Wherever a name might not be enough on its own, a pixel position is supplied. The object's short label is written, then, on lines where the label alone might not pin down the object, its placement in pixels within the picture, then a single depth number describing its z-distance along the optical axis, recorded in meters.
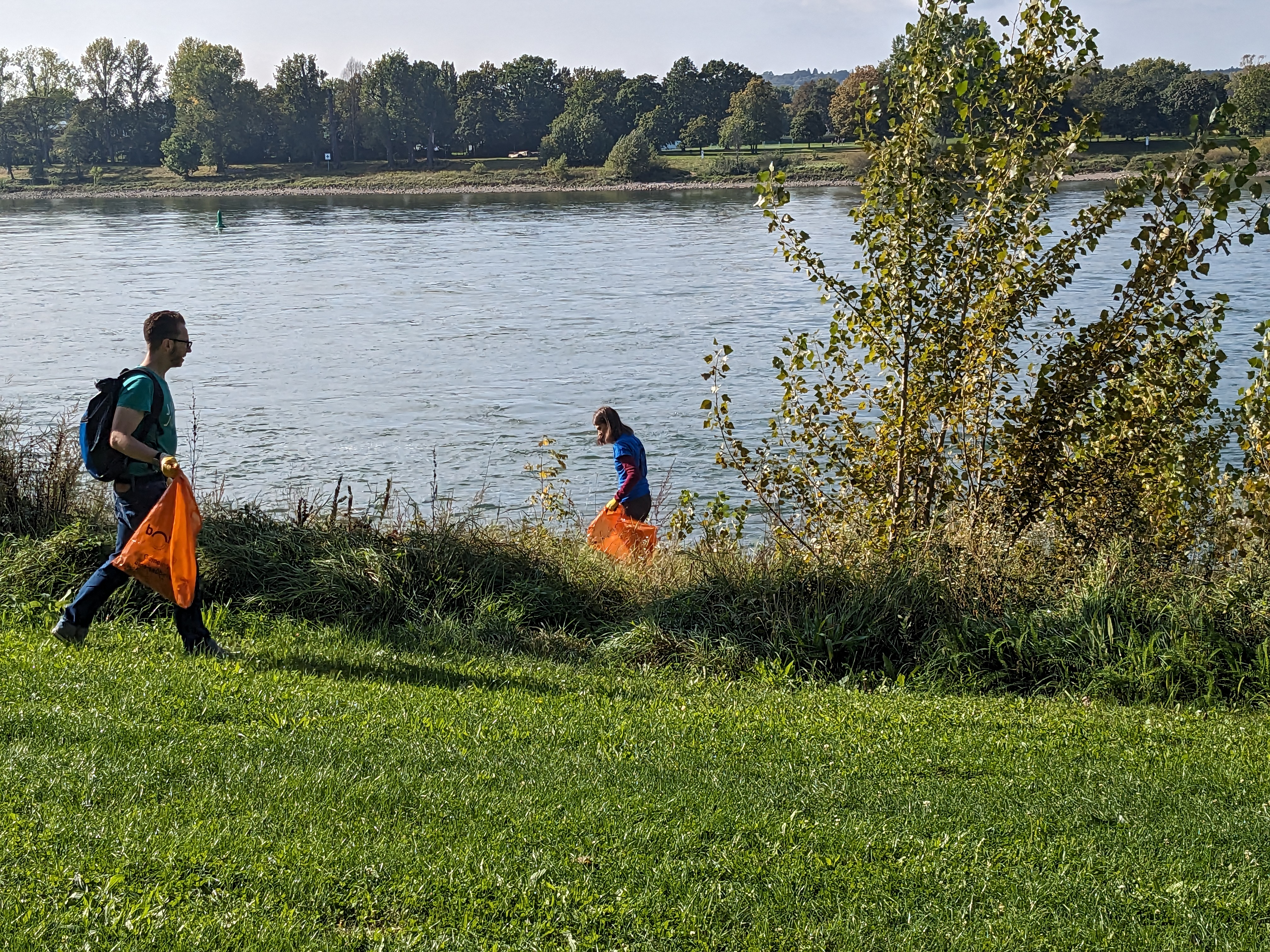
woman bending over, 12.03
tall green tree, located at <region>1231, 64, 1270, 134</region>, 83.25
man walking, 6.86
